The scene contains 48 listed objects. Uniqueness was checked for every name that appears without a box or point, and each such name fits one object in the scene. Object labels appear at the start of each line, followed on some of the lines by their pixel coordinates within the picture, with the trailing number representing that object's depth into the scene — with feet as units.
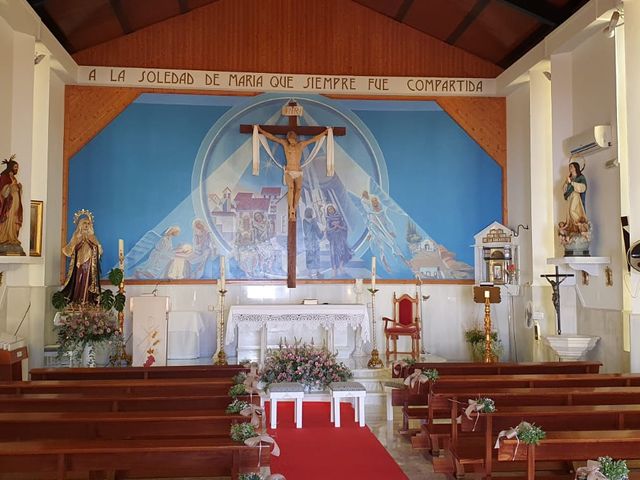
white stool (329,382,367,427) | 23.65
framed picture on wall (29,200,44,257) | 31.96
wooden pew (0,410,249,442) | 14.08
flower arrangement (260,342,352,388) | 25.71
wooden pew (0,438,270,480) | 12.15
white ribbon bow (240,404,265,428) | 14.19
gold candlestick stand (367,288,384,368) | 32.32
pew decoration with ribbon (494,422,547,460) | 12.44
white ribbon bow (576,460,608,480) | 10.69
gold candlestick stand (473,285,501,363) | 32.32
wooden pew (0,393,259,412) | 15.94
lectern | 32.17
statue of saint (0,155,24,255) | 26.94
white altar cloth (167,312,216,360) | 35.09
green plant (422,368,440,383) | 19.70
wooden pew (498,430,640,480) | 12.69
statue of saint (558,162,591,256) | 27.58
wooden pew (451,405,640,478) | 14.65
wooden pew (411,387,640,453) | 16.87
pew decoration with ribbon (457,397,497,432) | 14.55
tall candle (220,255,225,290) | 33.05
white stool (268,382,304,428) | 23.45
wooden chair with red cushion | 34.04
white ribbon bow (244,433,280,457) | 12.10
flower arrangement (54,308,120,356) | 30.04
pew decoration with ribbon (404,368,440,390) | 19.77
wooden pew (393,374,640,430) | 19.36
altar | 33.53
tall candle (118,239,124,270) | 33.88
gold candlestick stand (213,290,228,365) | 32.22
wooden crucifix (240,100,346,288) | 36.40
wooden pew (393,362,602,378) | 23.32
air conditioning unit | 27.07
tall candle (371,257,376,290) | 34.33
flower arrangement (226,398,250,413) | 14.97
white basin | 27.89
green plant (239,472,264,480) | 10.68
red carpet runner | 17.94
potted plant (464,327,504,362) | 35.45
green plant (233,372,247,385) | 18.53
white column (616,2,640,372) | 24.43
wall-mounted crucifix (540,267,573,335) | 29.72
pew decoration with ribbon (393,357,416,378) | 23.25
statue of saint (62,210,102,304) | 32.78
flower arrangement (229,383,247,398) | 16.84
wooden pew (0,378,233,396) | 18.37
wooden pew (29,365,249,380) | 21.68
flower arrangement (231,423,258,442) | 12.59
